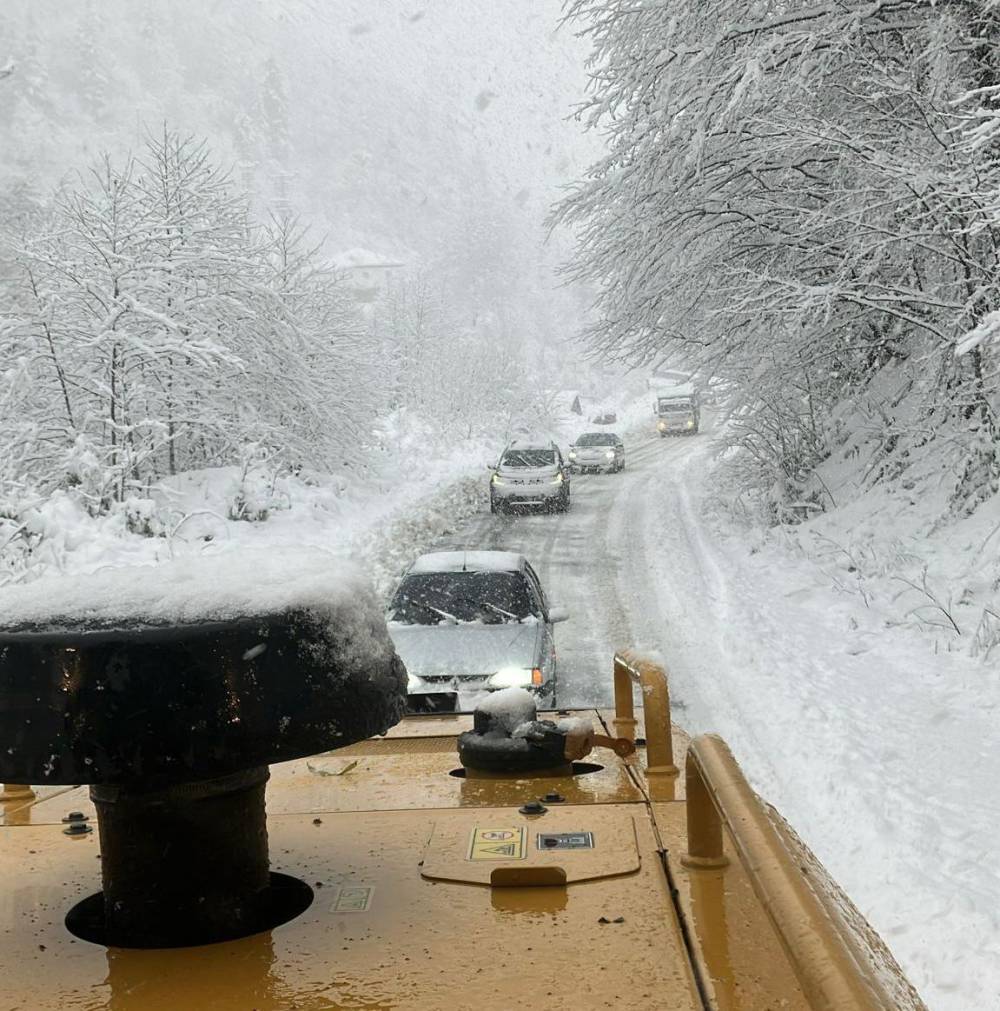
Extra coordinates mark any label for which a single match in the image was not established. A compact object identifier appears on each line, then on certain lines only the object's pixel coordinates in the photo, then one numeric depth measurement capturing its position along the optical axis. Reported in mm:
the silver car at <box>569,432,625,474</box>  37094
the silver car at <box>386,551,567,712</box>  8156
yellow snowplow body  1684
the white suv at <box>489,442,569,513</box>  25234
